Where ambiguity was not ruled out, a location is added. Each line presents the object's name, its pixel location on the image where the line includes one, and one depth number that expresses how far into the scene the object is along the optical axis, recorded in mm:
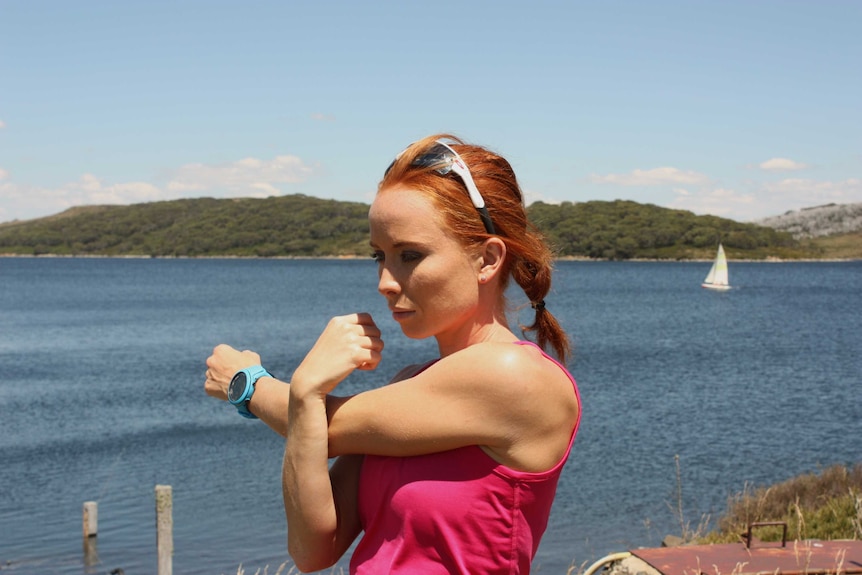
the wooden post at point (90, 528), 17389
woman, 1745
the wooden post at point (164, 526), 13461
